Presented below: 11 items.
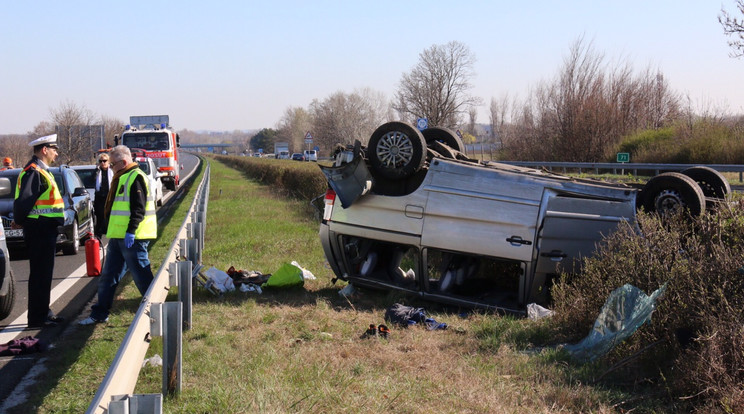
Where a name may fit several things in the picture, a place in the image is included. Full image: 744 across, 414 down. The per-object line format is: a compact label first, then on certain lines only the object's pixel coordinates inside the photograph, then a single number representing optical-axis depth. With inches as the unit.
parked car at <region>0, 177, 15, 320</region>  285.0
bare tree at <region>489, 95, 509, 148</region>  2329.0
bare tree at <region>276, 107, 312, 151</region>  5374.0
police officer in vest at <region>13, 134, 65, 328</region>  296.8
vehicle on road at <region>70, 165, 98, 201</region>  684.7
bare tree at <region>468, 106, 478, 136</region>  1900.8
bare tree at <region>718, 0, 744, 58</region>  825.5
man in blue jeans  293.7
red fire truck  1230.9
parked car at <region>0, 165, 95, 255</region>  483.6
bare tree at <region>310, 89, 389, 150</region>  2938.0
